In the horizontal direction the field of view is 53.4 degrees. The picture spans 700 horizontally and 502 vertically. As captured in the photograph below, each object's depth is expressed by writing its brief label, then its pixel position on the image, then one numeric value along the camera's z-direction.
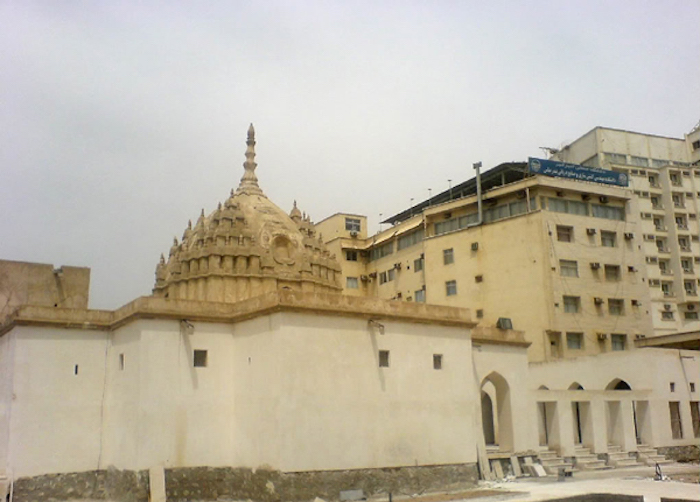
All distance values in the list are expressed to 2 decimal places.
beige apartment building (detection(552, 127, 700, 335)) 54.25
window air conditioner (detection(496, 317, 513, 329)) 29.09
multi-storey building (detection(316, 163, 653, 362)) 41.94
